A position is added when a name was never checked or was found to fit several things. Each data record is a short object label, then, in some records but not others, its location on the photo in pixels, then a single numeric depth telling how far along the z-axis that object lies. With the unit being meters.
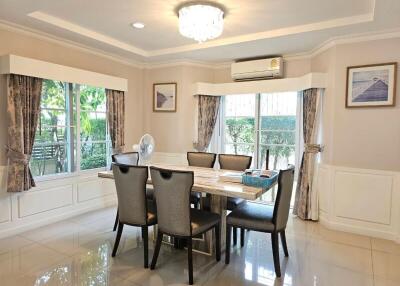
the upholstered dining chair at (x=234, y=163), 3.26
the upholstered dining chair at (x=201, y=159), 3.90
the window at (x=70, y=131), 3.68
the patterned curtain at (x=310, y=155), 3.88
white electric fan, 3.52
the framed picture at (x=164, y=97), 4.90
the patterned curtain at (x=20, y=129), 3.17
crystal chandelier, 2.71
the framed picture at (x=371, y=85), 3.27
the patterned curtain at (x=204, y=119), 4.86
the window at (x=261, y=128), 4.47
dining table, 2.41
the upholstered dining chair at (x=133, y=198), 2.63
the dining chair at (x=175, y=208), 2.38
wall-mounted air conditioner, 4.29
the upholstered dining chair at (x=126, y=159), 3.52
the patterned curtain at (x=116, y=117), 4.41
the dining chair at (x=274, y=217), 2.50
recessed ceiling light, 3.31
